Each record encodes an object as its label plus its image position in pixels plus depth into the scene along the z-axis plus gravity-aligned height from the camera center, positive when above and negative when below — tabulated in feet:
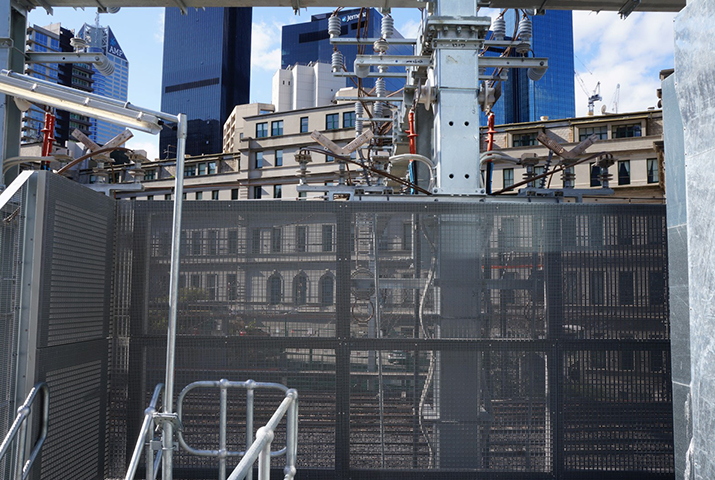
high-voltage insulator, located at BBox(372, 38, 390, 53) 36.99 +15.61
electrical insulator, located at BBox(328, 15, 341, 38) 42.73 +19.38
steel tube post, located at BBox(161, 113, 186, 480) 15.96 -0.80
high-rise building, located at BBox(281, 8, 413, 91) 512.22 +223.11
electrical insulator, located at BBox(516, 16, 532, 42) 35.92 +16.10
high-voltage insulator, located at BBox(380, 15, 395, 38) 38.86 +17.67
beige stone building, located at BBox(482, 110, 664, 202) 182.60 +48.09
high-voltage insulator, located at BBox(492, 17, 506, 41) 39.11 +17.80
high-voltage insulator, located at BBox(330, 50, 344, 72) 49.44 +19.44
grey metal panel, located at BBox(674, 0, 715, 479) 13.15 +2.13
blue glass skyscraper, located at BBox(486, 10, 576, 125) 515.50 +186.80
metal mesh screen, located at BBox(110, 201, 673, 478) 21.20 -1.66
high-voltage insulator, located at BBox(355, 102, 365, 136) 66.04 +19.49
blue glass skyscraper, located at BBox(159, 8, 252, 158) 488.02 +184.17
